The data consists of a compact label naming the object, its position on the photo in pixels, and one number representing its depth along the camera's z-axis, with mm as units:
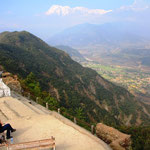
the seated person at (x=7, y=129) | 7903
